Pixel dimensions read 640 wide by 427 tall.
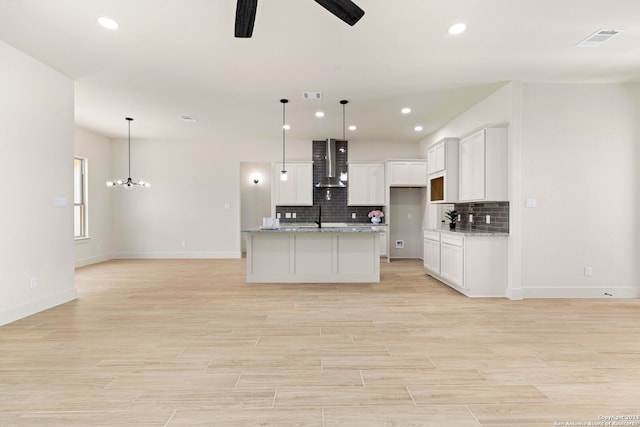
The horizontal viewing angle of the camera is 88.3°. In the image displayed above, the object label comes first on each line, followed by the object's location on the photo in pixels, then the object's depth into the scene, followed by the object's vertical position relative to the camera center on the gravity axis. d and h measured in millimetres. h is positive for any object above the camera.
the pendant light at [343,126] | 5388 +1775
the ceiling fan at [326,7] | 2211 +1390
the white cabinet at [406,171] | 7887 +942
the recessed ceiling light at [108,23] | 3033 +1763
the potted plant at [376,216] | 7961 -137
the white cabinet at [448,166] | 5449 +735
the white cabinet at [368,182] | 8055 +696
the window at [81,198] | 7254 +264
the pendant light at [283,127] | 5386 +1784
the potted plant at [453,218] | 6054 -144
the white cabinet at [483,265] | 4609 -769
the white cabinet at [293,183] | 8086 +673
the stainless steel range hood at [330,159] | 7891 +1243
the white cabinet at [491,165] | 4621 +651
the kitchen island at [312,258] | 5520 -801
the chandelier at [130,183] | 6523 +640
